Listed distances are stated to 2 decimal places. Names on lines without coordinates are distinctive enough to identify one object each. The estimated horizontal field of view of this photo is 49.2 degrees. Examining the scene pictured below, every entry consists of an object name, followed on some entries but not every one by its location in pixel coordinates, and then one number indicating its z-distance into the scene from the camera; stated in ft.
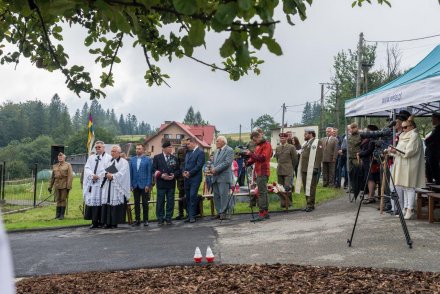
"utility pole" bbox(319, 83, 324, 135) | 178.60
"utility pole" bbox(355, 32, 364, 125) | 92.08
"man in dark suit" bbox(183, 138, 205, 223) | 38.29
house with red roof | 292.20
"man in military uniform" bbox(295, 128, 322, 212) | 37.32
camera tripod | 22.09
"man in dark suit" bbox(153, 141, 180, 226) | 38.34
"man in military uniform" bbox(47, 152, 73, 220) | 46.73
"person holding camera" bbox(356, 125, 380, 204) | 35.27
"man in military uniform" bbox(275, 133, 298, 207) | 42.01
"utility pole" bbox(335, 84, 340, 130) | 169.11
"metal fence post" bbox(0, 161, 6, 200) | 67.59
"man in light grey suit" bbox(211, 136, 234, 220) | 37.32
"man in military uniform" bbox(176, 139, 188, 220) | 42.04
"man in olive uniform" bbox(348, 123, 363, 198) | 39.78
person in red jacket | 34.68
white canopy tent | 24.83
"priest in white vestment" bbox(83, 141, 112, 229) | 39.09
